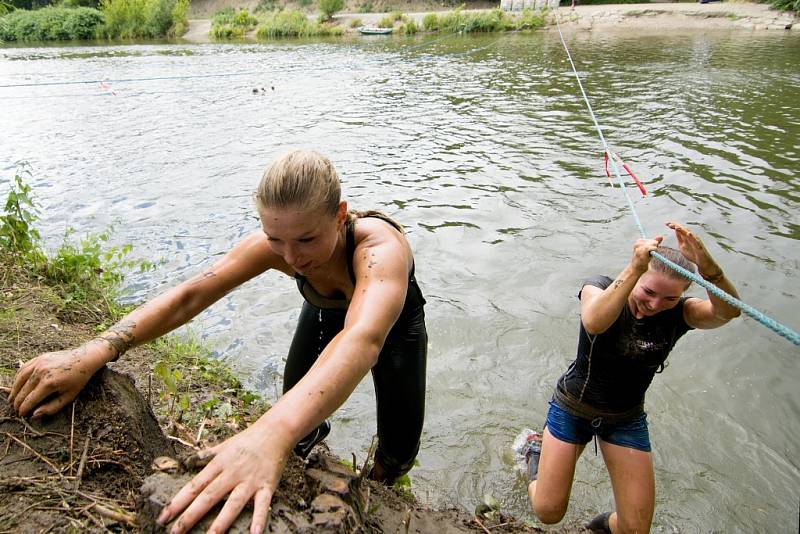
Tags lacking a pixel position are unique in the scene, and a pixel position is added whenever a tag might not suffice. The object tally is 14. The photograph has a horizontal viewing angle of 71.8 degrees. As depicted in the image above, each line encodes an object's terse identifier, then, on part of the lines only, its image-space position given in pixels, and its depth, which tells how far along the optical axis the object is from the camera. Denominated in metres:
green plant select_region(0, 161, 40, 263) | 5.22
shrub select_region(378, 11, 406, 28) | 39.44
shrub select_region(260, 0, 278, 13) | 59.10
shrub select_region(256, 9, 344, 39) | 41.69
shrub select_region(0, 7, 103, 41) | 45.81
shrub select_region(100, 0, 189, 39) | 47.69
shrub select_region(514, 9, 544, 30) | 35.53
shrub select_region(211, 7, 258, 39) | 44.40
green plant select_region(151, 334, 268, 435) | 3.47
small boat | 37.81
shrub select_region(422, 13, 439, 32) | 37.78
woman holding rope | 3.14
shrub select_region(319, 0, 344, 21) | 45.12
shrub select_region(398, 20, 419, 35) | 37.66
